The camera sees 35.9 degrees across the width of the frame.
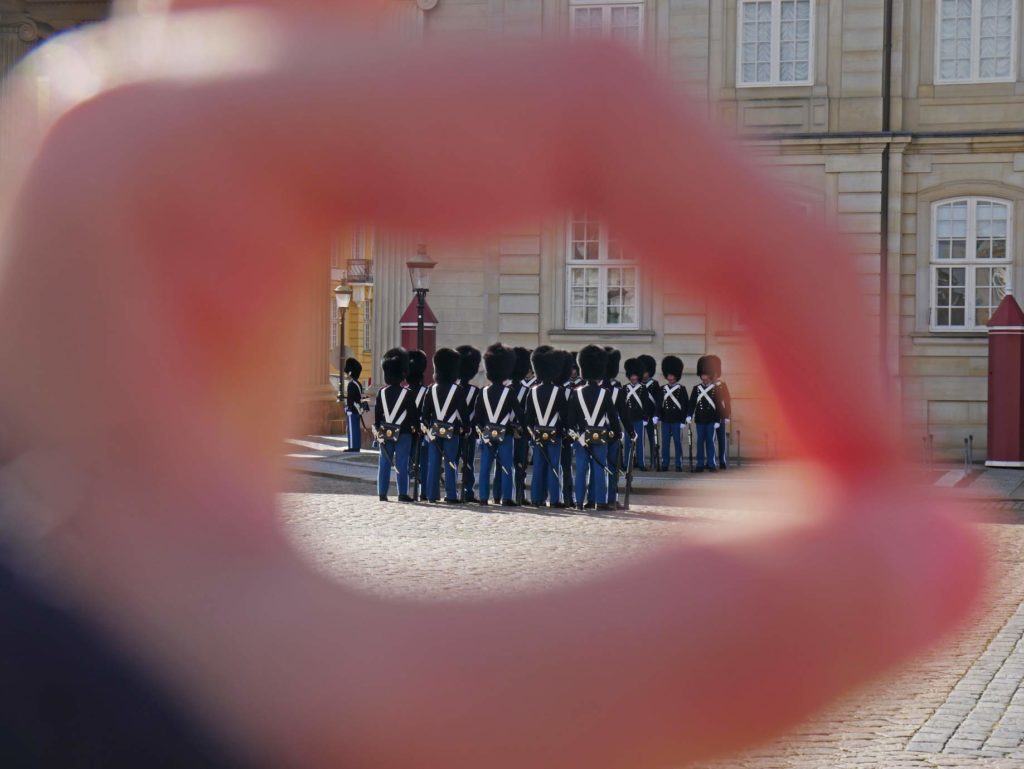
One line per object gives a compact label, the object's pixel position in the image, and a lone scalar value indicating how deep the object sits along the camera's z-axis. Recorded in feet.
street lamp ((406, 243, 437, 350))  59.77
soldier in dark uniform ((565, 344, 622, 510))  49.85
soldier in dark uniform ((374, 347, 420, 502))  53.21
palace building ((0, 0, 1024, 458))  75.77
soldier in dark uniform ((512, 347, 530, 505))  53.49
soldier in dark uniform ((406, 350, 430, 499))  53.98
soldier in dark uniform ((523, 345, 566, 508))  50.90
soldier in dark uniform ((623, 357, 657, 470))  68.74
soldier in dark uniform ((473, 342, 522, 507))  52.90
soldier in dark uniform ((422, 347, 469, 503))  52.75
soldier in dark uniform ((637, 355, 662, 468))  70.08
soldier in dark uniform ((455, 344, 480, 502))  53.47
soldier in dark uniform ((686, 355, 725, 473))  69.51
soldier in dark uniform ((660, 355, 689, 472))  71.61
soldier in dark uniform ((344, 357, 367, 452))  79.82
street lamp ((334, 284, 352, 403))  88.94
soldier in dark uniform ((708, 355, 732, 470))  69.92
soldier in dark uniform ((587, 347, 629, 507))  50.37
